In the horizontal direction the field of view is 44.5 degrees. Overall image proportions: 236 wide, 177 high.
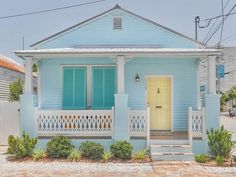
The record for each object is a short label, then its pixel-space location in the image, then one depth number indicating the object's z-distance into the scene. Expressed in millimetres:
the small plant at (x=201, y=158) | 9927
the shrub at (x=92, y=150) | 10188
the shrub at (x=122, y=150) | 10086
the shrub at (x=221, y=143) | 10320
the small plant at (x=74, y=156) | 10141
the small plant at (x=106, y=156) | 10016
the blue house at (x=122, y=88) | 11000
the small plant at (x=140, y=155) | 10211
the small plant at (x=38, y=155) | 10134
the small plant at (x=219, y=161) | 9469
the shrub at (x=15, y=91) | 22328
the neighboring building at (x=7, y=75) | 21812
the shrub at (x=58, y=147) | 10250
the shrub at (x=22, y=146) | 10273
